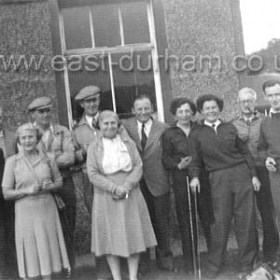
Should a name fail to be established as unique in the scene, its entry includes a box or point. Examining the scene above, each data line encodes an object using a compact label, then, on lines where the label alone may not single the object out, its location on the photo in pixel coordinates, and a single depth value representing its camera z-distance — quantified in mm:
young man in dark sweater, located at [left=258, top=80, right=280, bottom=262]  4254
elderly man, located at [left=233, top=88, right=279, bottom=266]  4492
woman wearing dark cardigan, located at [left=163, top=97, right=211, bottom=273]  4453
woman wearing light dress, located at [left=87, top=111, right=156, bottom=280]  4074
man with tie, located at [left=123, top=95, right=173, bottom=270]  4516
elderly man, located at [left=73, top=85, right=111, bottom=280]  4402
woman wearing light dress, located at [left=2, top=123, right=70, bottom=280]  3939
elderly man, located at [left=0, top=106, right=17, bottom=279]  4285
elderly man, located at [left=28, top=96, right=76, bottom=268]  4395
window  5828
